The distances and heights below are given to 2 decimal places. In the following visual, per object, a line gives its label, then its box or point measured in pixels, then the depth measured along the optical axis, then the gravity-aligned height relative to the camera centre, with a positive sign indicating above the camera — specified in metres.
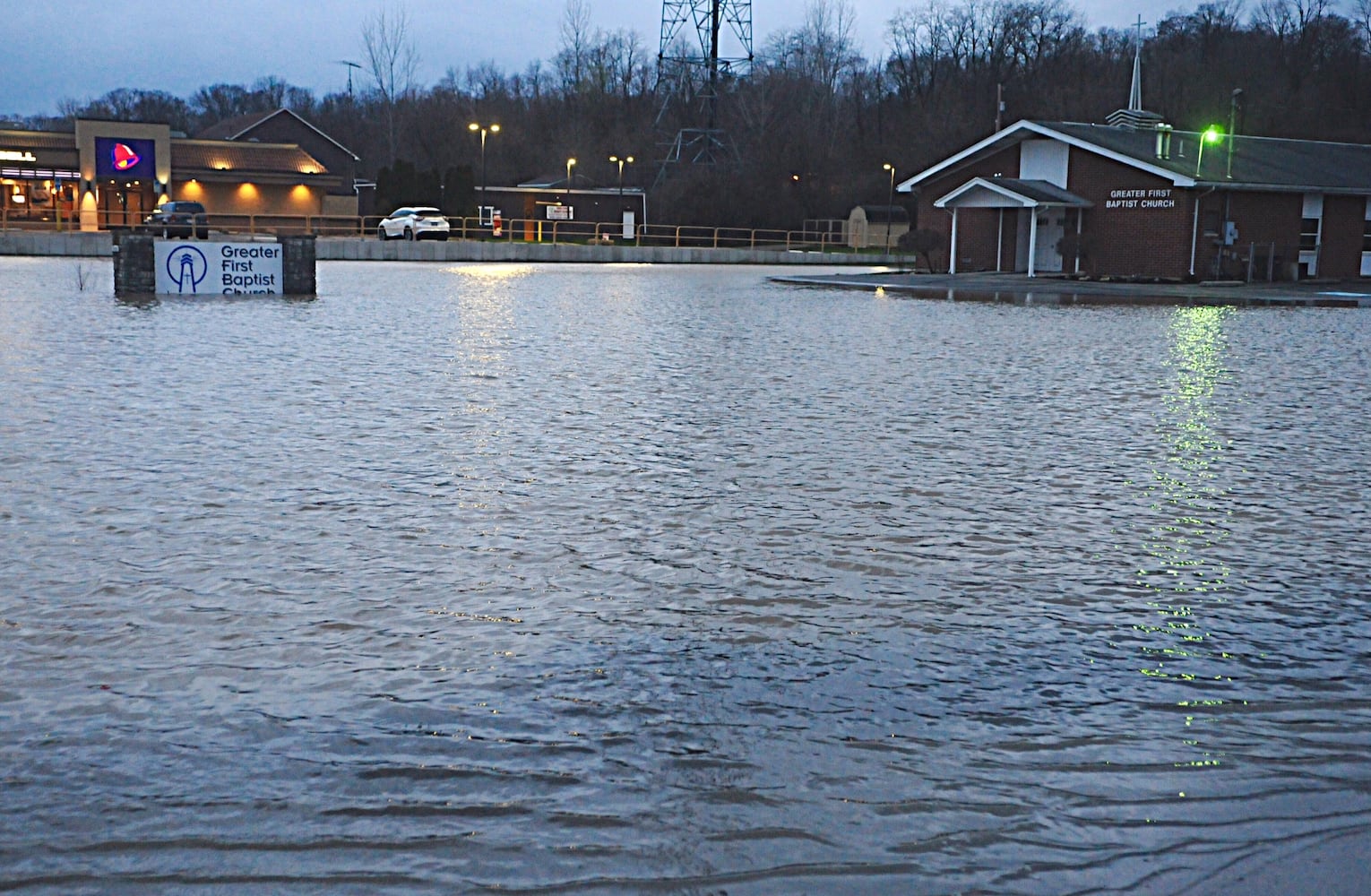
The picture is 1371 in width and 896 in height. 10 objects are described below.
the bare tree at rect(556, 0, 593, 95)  142.50 +19.28
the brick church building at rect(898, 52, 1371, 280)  46.00 +2.33
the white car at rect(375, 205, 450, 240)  67.12 +1.36
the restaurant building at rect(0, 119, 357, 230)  73.88 +3.83
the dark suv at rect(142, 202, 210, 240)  49.39 +1.21
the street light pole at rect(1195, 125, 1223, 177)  42.16 +4.17
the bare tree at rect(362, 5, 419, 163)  129.80 +15.33
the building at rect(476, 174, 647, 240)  95.38 +3.86
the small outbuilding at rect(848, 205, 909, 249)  93.94 +2.76
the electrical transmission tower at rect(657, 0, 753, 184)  94.12 +12.30
